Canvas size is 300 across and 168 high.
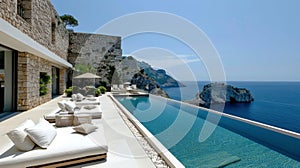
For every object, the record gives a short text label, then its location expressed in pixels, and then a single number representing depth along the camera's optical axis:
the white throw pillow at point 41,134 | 2.56
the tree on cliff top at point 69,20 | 22.50
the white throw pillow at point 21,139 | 2.46
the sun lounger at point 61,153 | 2.30
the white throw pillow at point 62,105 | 5.66
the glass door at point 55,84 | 13.35
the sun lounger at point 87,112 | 5.12
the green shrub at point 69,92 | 12.25
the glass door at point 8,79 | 6.74
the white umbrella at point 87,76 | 13.53
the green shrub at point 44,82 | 9.05
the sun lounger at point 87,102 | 7.79
